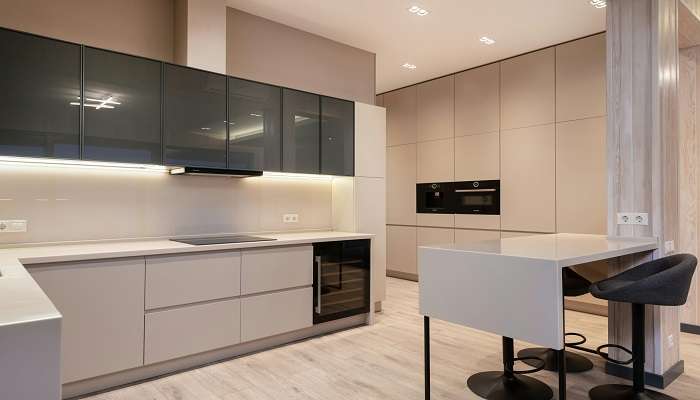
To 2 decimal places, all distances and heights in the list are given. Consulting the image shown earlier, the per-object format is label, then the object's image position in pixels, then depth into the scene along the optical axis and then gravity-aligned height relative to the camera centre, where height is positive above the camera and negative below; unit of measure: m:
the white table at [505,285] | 1.81 -0.37
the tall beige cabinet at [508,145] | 4.34 +0.74
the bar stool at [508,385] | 2.50 -1.11
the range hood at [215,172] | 3.15 +0.27
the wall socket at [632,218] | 2.77 -0.08
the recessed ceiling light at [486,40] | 4.41 +1.75
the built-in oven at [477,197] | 5.12 +0.11
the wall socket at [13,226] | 2.68 -0.13
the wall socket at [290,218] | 4.13 -0.12
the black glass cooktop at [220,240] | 3.16 -0.27
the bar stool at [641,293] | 2.12 -0.45
